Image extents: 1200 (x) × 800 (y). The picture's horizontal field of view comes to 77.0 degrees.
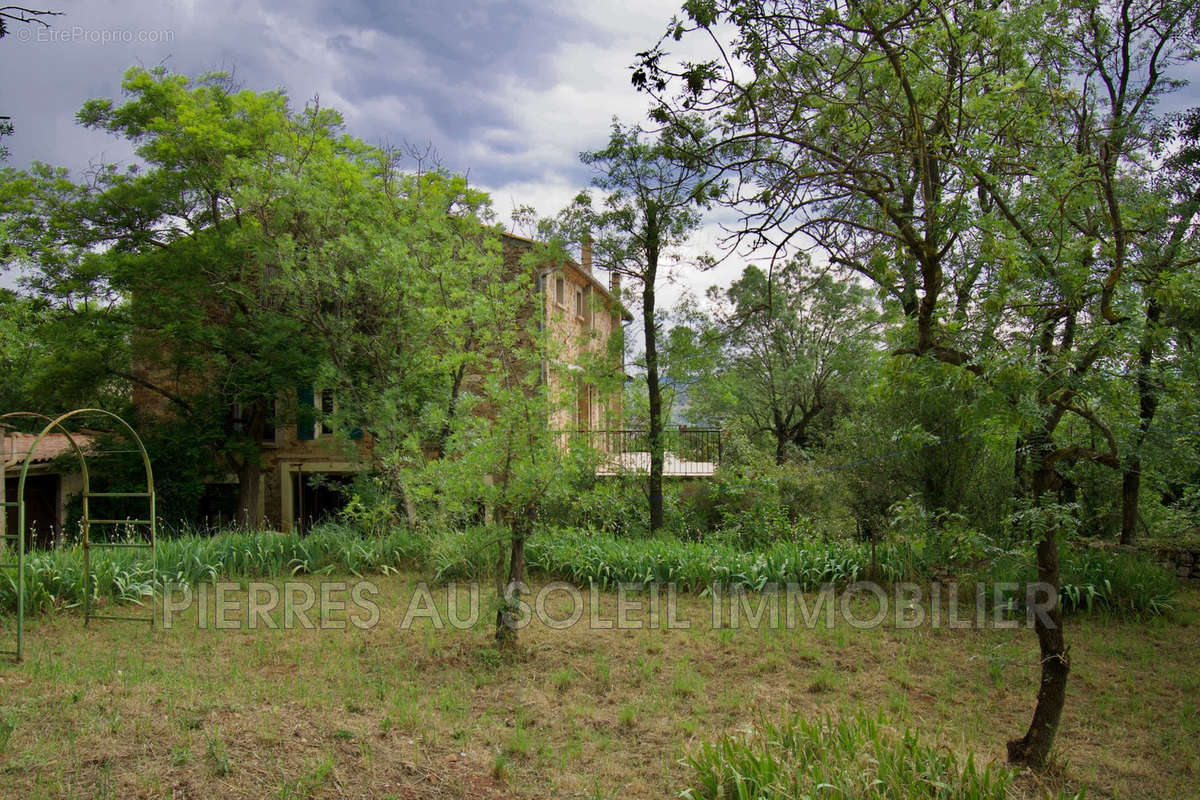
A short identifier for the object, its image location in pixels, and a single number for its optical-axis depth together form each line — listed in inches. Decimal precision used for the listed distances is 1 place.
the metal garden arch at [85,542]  236.1
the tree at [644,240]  421.7
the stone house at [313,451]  583.2
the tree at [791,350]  774.5
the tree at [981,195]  153.3
